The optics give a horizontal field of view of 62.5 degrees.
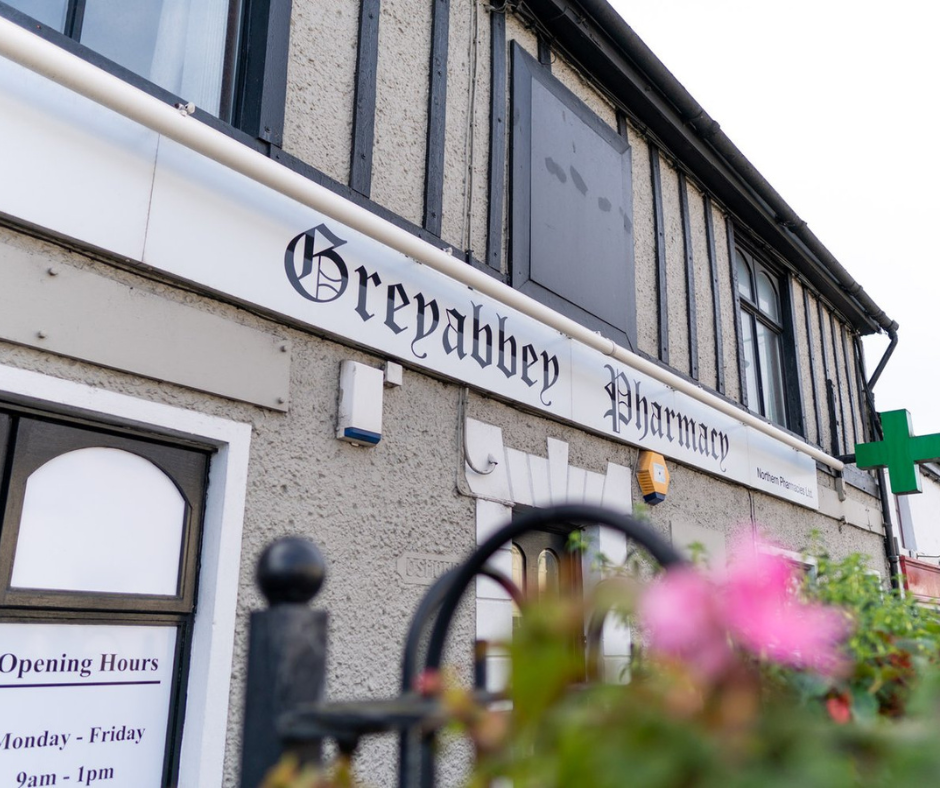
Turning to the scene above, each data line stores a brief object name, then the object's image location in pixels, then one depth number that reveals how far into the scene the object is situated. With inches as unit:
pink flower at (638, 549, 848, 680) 22.3
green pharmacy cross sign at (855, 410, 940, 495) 296.7
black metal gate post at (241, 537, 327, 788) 30.9
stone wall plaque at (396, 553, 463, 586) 127.6
